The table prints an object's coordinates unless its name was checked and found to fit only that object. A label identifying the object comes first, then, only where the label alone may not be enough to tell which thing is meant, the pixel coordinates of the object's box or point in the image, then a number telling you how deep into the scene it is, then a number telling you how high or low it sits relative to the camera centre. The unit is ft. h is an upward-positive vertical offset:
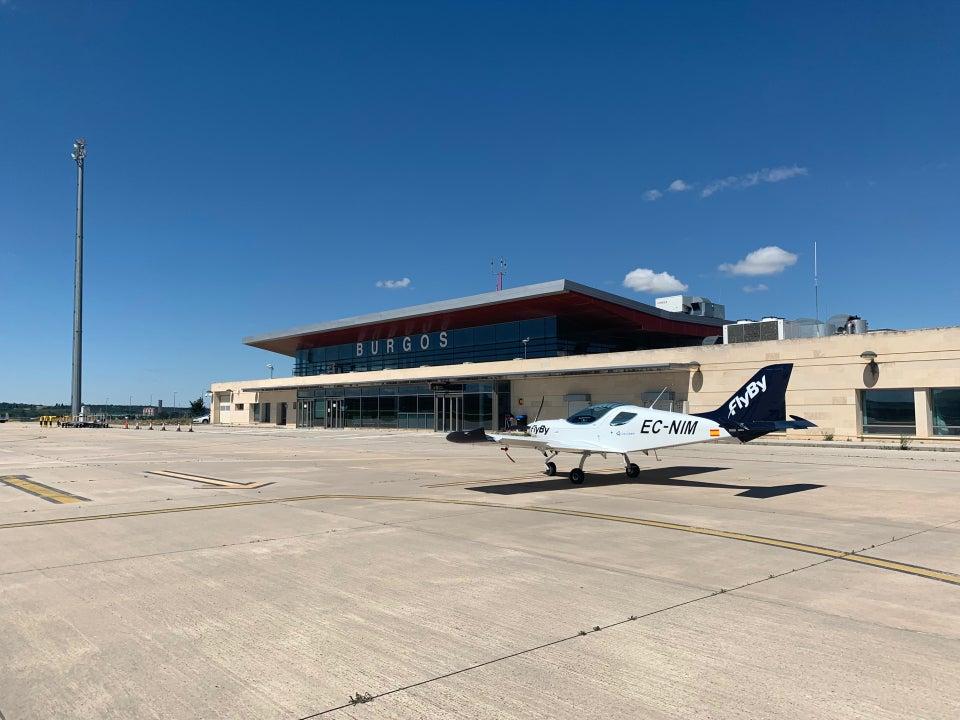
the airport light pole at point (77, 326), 242.78 +28.38
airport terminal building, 98.99 +6.33
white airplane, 51.49 -2.37
